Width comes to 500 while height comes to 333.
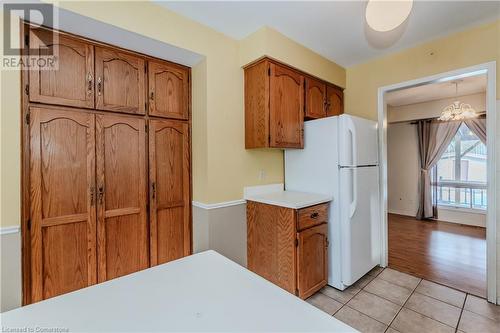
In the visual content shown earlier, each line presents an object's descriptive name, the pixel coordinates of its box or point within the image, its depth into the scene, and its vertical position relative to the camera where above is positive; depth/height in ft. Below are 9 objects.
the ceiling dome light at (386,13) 4.06 +2.85
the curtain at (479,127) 13.47 +2.25
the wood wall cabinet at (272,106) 6.98 +1.92
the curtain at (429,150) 15.02 +0.93
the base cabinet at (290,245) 6.38 -2.42
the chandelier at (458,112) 11.28 +2.60
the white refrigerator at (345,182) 7.08 -0.58
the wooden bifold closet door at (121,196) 5.84 -0.80
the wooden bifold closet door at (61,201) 5.05 -0.81
